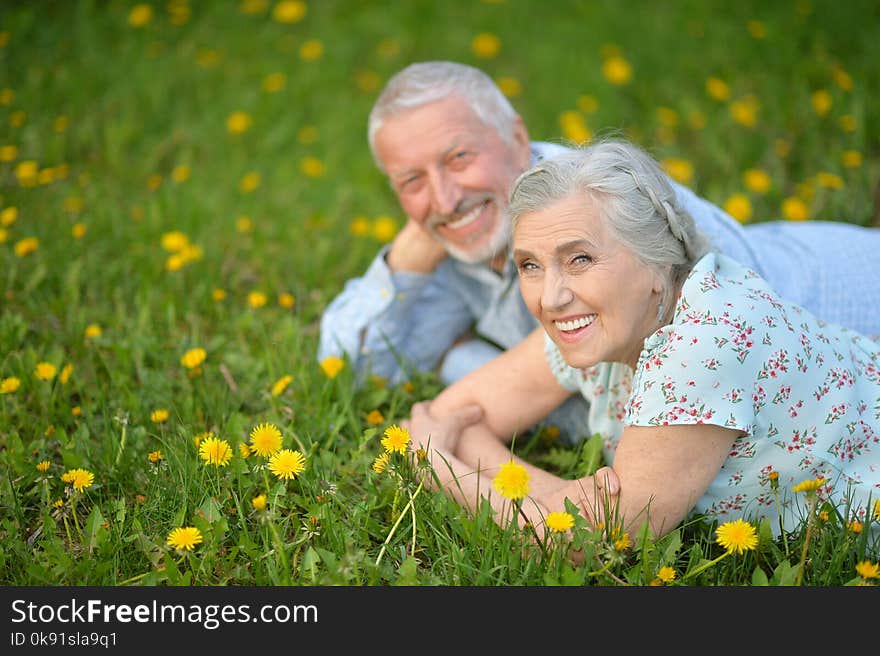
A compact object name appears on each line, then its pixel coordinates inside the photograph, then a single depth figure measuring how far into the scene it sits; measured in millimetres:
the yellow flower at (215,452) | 2182
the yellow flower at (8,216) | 3713
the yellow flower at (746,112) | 4512
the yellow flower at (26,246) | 3479
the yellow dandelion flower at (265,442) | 2178
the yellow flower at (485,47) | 5332
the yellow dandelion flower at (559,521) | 1923
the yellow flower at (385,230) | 3980
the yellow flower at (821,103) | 4527
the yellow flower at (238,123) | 4879
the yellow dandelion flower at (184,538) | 2018
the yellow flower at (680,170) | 4237
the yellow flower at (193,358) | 2865
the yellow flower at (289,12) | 5879
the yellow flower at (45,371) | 2795
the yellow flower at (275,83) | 5168
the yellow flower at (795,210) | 3803
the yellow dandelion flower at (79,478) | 2195
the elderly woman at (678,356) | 1929
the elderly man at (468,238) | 2832
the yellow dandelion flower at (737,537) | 1906
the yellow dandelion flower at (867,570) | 1796
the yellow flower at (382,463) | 2145
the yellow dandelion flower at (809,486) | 1858
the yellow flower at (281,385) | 2717
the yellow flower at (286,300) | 3361
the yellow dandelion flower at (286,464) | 2119
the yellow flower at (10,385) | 2686
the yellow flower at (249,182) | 4377
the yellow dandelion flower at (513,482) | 1912
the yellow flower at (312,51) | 5422
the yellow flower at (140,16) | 5793
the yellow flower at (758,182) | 4090
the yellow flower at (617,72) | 4910
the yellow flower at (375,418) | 2665
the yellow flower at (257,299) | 3156
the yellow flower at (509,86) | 5027
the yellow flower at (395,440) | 2101
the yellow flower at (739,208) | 3836
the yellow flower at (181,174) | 4425
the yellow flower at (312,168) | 4578
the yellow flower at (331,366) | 2811
